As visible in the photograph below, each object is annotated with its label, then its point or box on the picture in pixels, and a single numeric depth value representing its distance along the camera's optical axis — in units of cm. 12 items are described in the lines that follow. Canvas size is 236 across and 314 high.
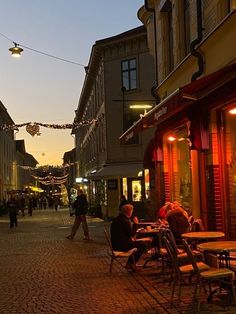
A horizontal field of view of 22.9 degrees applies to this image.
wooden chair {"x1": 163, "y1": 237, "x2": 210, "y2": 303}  830
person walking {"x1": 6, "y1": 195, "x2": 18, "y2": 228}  2873
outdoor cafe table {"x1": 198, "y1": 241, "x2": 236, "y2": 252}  823
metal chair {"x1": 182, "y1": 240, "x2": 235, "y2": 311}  764
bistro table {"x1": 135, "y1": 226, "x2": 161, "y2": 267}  1232
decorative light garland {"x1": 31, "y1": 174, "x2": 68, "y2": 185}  8724
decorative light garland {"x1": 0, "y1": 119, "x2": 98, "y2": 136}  2973
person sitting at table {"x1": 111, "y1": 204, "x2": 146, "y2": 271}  1170
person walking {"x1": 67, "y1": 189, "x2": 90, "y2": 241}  1986
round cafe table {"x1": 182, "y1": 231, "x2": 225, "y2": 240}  989
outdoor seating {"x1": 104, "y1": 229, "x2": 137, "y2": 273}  1133
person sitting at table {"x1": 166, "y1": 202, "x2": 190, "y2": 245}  1106
